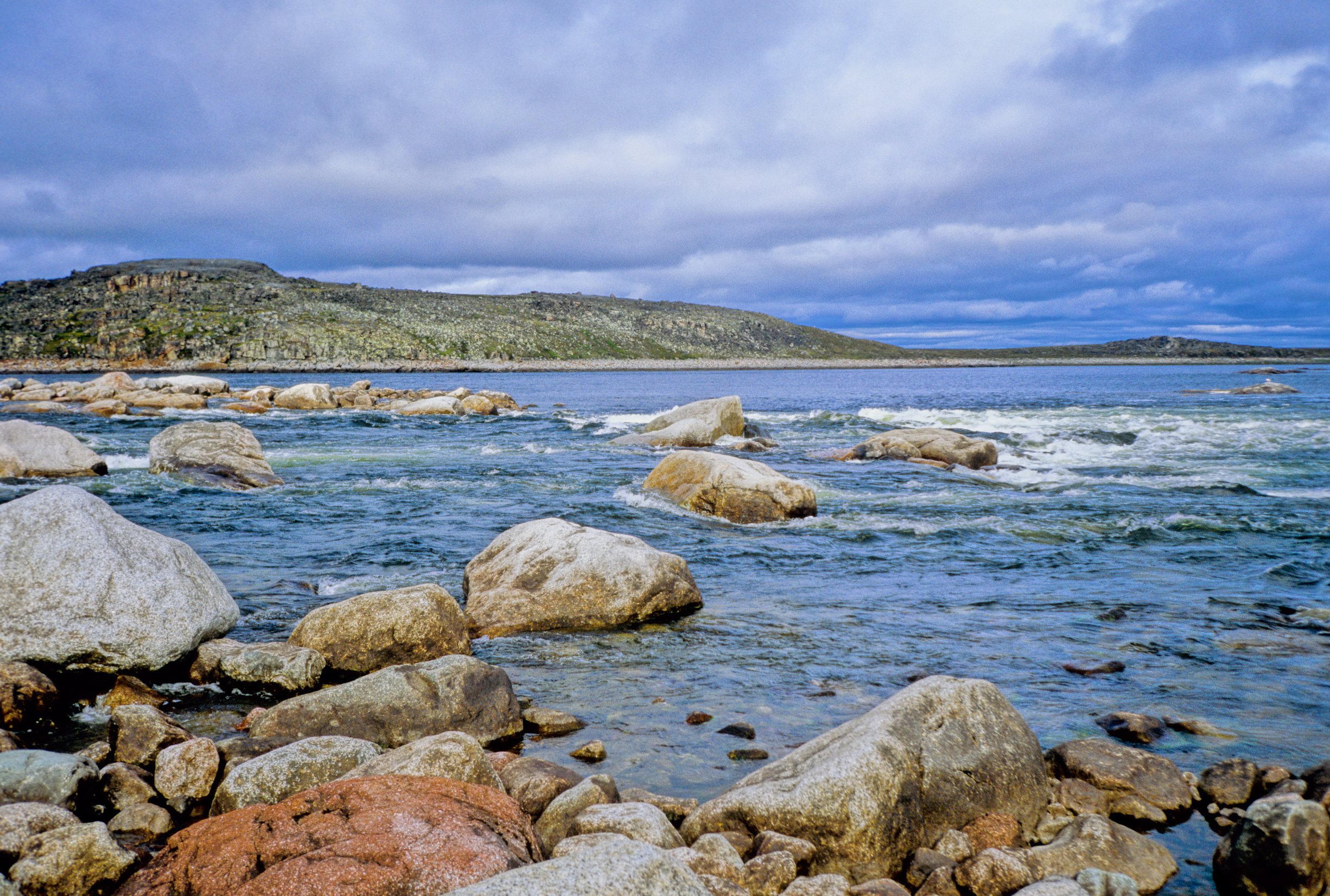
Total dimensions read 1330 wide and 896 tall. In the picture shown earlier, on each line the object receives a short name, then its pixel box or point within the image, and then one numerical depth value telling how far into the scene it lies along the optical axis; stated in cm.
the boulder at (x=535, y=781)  514
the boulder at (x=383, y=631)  775
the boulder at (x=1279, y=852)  413
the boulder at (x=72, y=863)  389
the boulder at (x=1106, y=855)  454
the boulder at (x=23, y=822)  407
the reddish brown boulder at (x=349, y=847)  354
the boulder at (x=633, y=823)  444
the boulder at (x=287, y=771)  482
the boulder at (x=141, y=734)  559
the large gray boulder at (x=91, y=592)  691
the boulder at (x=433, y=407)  4359
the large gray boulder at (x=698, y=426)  2681
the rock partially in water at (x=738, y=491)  1488
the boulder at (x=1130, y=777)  519
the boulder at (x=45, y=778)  469
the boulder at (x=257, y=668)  726
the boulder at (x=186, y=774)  507
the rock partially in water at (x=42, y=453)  1823
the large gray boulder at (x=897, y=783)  471
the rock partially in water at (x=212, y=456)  1816
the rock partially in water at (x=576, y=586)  909
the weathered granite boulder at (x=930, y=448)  2242
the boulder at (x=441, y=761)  486
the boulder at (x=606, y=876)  299
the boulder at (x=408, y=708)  615
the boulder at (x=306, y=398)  4747
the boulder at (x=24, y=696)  625
